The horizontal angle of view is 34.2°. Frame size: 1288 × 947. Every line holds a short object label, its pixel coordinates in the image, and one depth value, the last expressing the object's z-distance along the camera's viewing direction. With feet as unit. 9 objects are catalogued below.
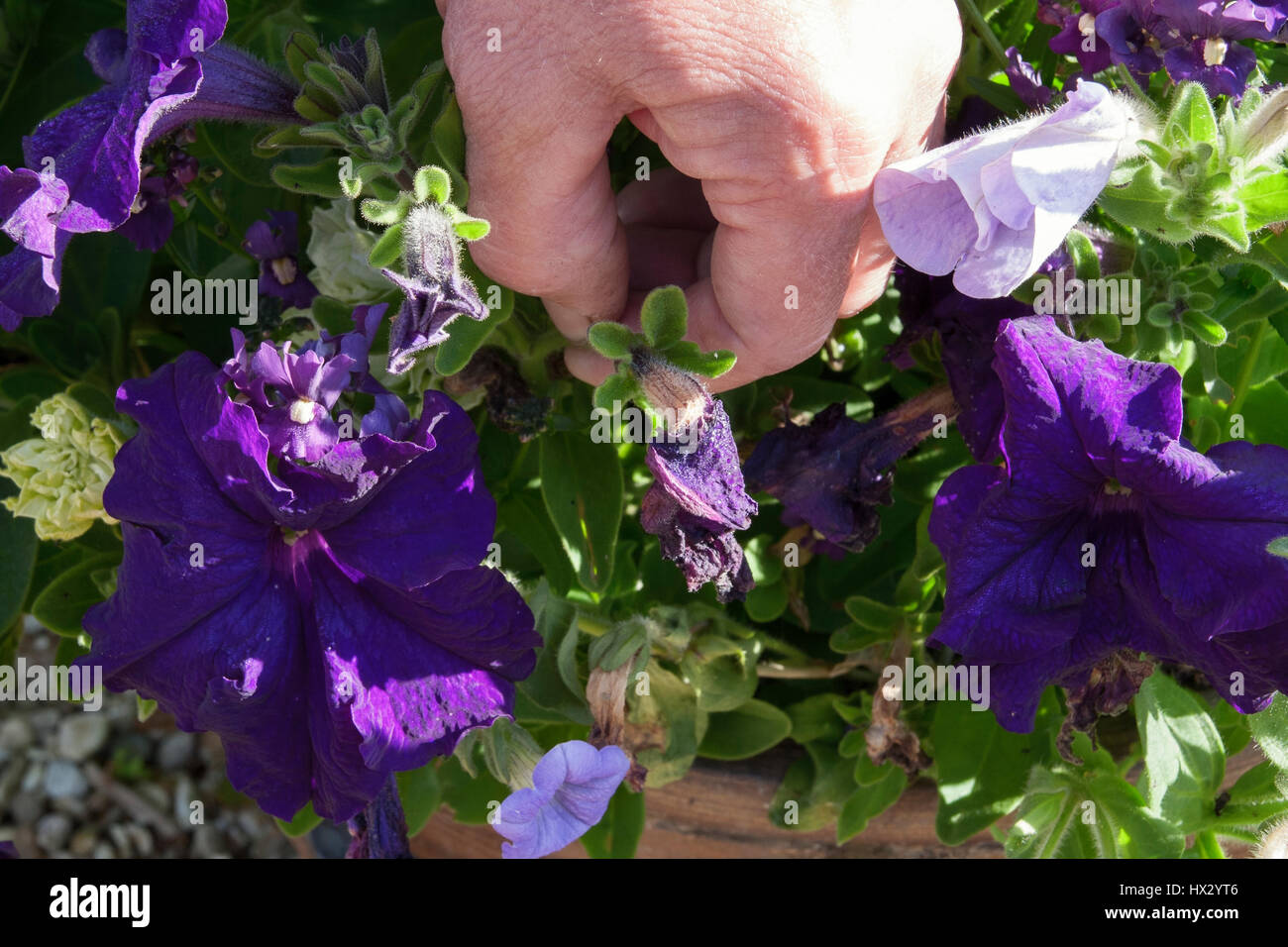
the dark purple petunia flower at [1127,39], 1.33
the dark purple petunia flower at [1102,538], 1.31
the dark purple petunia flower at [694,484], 1.32
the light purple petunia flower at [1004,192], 1.19
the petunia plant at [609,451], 1.28
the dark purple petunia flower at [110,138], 1.24
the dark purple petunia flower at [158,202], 1.48
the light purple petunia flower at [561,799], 1.34
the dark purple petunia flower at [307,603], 1.35
